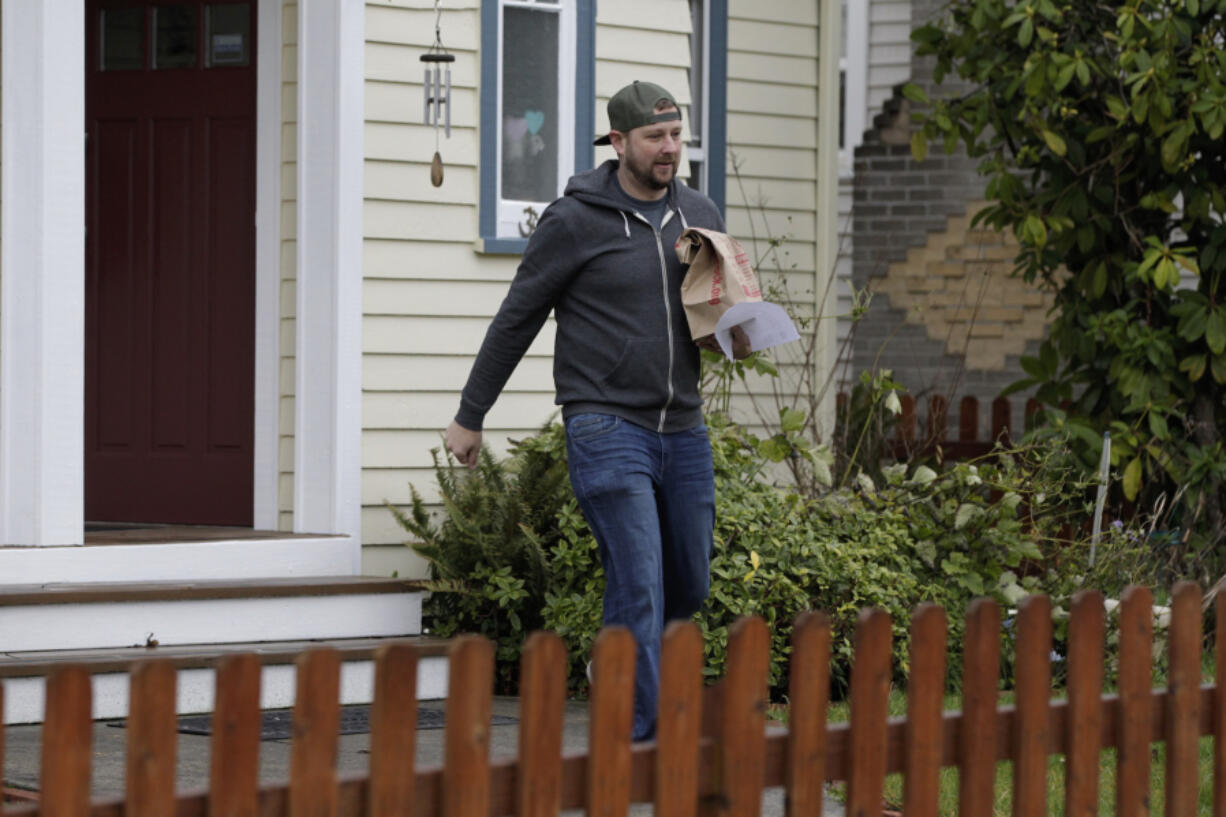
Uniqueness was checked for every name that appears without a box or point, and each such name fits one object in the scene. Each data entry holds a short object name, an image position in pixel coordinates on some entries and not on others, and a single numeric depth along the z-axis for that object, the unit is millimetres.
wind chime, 14742
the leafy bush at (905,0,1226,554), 16453
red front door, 15664
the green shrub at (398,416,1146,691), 13414
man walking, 9898
